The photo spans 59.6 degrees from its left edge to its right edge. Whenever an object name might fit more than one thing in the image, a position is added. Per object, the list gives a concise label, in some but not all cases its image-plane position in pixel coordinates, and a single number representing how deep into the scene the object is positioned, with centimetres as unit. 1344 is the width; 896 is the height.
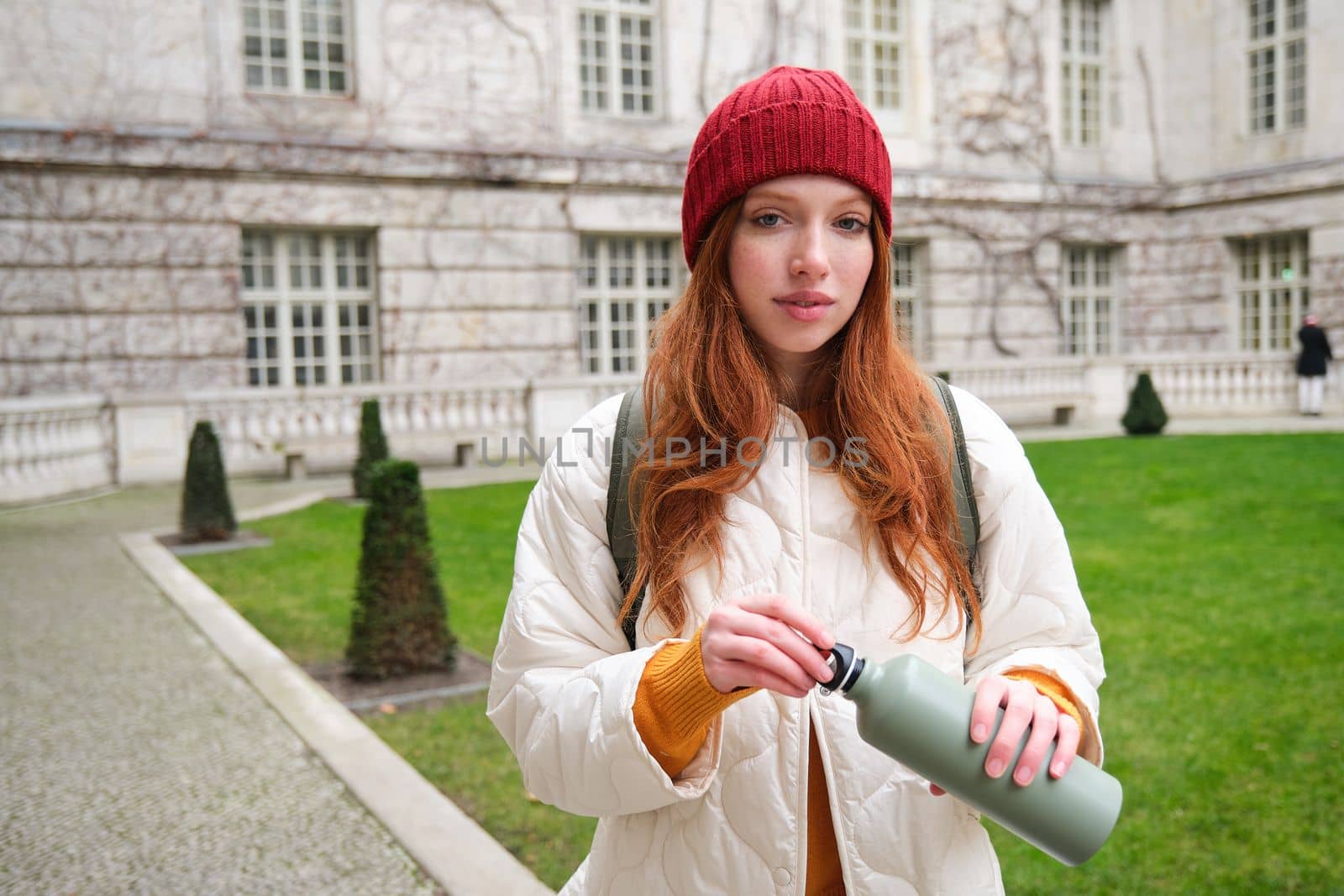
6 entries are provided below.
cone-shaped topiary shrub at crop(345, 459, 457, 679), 610
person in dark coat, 1902
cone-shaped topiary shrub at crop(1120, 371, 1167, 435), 1709
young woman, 164
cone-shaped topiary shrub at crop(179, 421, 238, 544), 1007
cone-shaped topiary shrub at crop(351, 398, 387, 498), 1290
